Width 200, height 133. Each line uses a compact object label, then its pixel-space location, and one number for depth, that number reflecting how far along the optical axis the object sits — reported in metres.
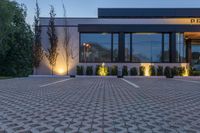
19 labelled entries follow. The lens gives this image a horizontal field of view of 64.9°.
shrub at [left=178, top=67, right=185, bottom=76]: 13.86
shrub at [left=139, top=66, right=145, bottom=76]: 13.95
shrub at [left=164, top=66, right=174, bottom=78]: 13.69
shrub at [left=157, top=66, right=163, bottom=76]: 13.86
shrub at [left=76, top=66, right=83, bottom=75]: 13.94
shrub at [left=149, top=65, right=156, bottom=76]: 13.91
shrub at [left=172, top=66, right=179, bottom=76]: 13.81
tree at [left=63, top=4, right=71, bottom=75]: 14.26
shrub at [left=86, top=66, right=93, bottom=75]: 13.93
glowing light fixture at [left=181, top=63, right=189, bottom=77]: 13.96
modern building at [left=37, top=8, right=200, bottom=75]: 14.12
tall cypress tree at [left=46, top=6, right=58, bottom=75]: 14.05
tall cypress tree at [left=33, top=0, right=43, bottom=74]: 13.96
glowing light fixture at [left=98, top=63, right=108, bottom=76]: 13.88
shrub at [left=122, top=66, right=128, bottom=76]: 13.87
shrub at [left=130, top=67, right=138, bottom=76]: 13.87
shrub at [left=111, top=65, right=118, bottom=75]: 13.87
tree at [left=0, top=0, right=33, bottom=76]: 19.21
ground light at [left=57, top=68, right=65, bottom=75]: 14.32
